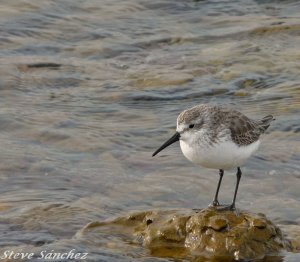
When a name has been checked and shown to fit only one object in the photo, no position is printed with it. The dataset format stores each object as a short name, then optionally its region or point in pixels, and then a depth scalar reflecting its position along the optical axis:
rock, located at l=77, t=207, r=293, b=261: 15.80
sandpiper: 16.06
